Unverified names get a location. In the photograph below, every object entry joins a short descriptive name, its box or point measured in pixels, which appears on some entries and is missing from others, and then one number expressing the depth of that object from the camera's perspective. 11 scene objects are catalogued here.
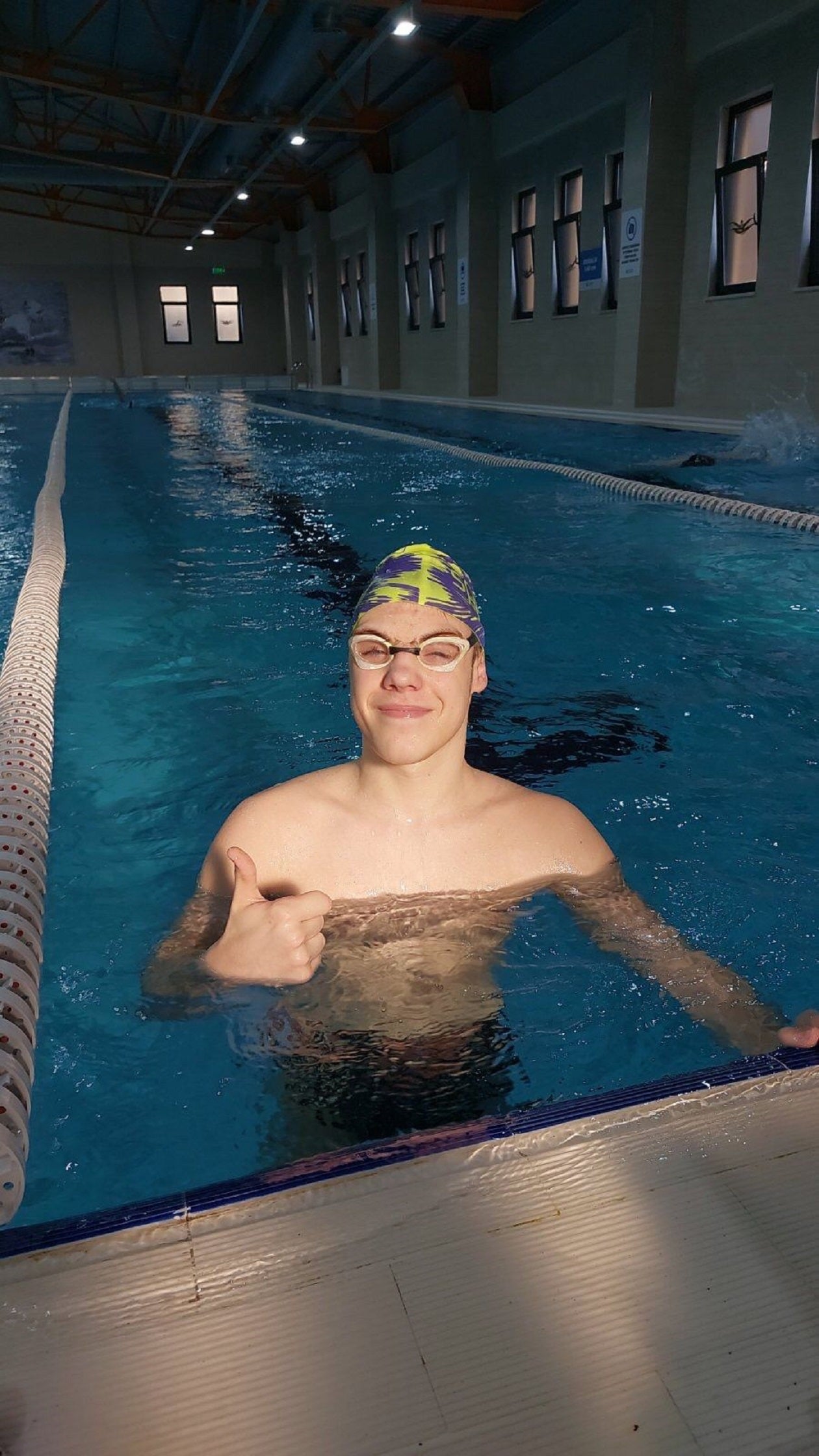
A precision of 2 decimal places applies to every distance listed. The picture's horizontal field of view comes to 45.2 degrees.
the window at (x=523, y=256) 17.42
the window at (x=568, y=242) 15.76
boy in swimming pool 2.00
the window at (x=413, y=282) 22.91
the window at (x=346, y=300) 28.14
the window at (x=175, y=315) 33.59
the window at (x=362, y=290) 26.61
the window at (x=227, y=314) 34.56
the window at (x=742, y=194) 11.75
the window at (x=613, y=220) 14.42
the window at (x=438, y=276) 21.09
